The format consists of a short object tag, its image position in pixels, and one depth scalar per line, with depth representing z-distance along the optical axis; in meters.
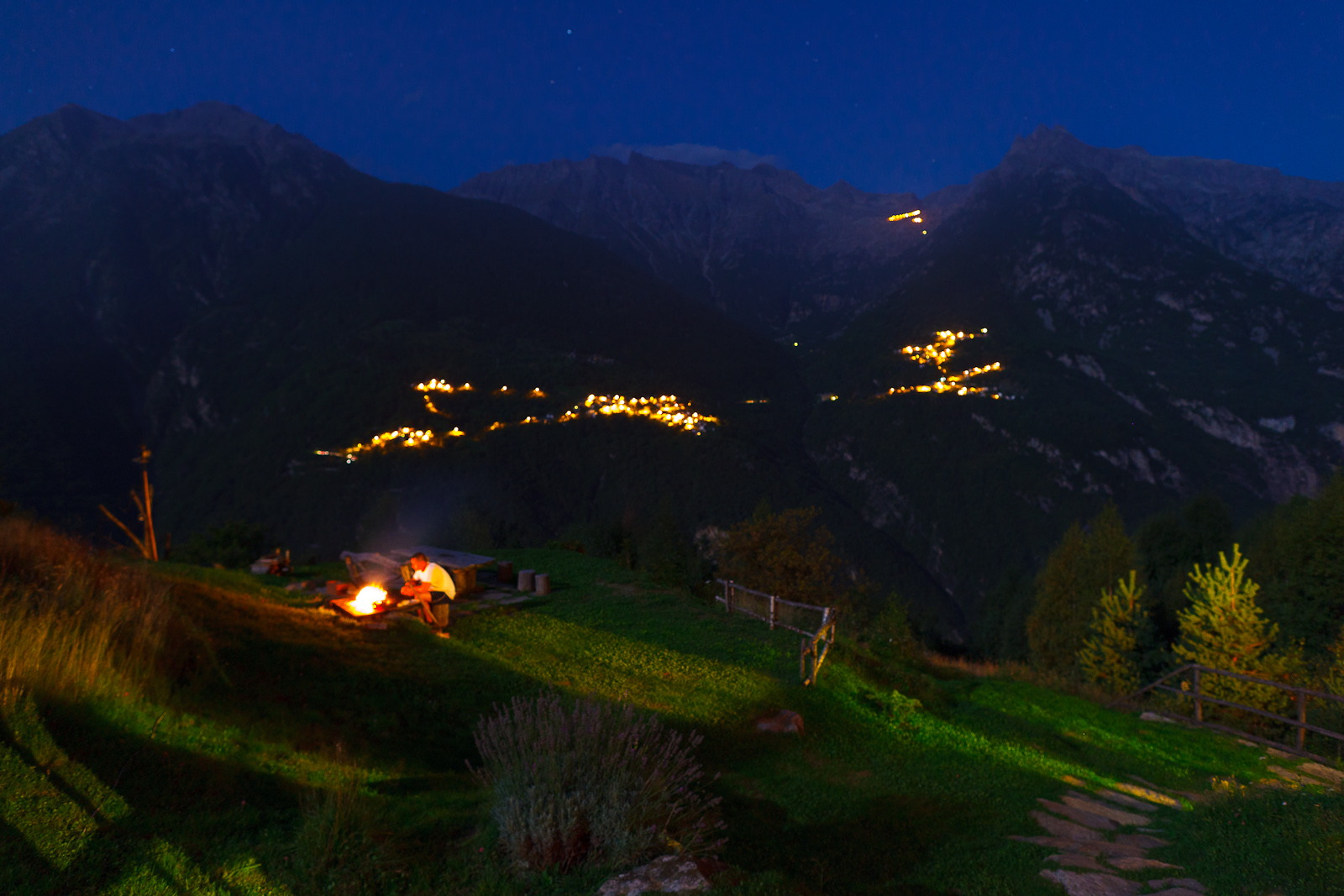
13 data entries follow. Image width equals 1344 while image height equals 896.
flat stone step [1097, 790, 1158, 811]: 8.10
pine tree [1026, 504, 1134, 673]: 40.22
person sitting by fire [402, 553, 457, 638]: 12.16
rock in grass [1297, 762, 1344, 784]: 10.21
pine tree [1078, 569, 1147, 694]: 25.28
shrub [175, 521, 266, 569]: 33.06
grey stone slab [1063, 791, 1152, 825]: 7.40
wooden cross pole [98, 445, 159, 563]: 20.61
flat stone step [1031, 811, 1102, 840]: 6.62
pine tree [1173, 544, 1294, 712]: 16.58
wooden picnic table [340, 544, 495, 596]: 15.62
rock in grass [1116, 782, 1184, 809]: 8.49
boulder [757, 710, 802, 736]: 9.23
